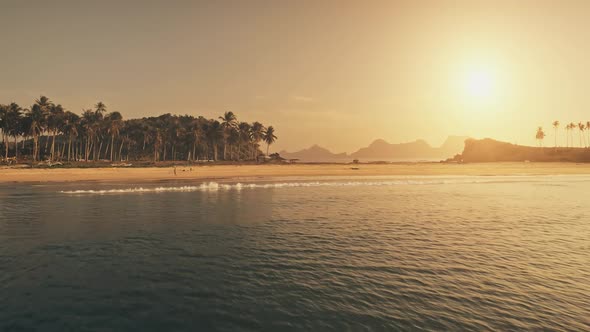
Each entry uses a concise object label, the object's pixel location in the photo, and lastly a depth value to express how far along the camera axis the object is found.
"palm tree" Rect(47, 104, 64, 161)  100.12
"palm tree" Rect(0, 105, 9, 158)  92.12
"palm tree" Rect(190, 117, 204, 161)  131.50
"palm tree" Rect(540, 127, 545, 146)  181.04
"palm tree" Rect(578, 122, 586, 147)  180.50
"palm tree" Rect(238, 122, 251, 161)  150.88
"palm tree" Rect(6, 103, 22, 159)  93.06
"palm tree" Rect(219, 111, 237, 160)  144.66
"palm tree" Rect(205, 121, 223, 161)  139.00
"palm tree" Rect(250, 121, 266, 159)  153.75
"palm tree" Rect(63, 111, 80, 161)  103.44
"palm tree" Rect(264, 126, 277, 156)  158.38
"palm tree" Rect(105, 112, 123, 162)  120.62
